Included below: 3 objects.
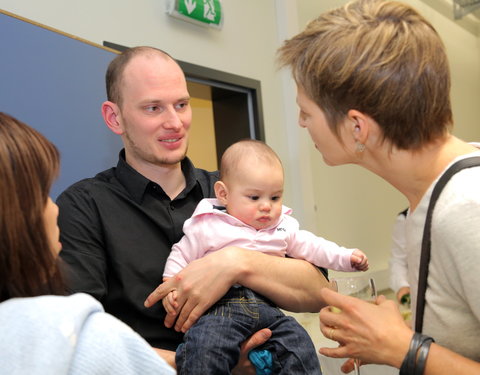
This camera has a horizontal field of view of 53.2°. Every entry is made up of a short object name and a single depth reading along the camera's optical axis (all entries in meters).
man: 1.52
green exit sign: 3.18
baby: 1.40
